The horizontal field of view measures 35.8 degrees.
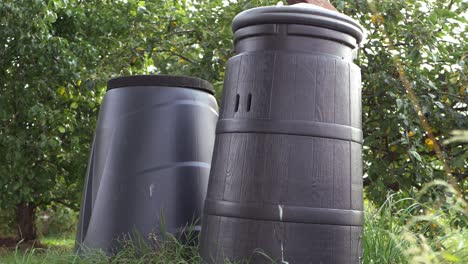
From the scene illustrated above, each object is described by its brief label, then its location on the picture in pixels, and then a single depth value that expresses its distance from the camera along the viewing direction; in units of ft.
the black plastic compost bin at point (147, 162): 11.76
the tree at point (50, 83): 17.48
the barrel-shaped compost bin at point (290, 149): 9.45
